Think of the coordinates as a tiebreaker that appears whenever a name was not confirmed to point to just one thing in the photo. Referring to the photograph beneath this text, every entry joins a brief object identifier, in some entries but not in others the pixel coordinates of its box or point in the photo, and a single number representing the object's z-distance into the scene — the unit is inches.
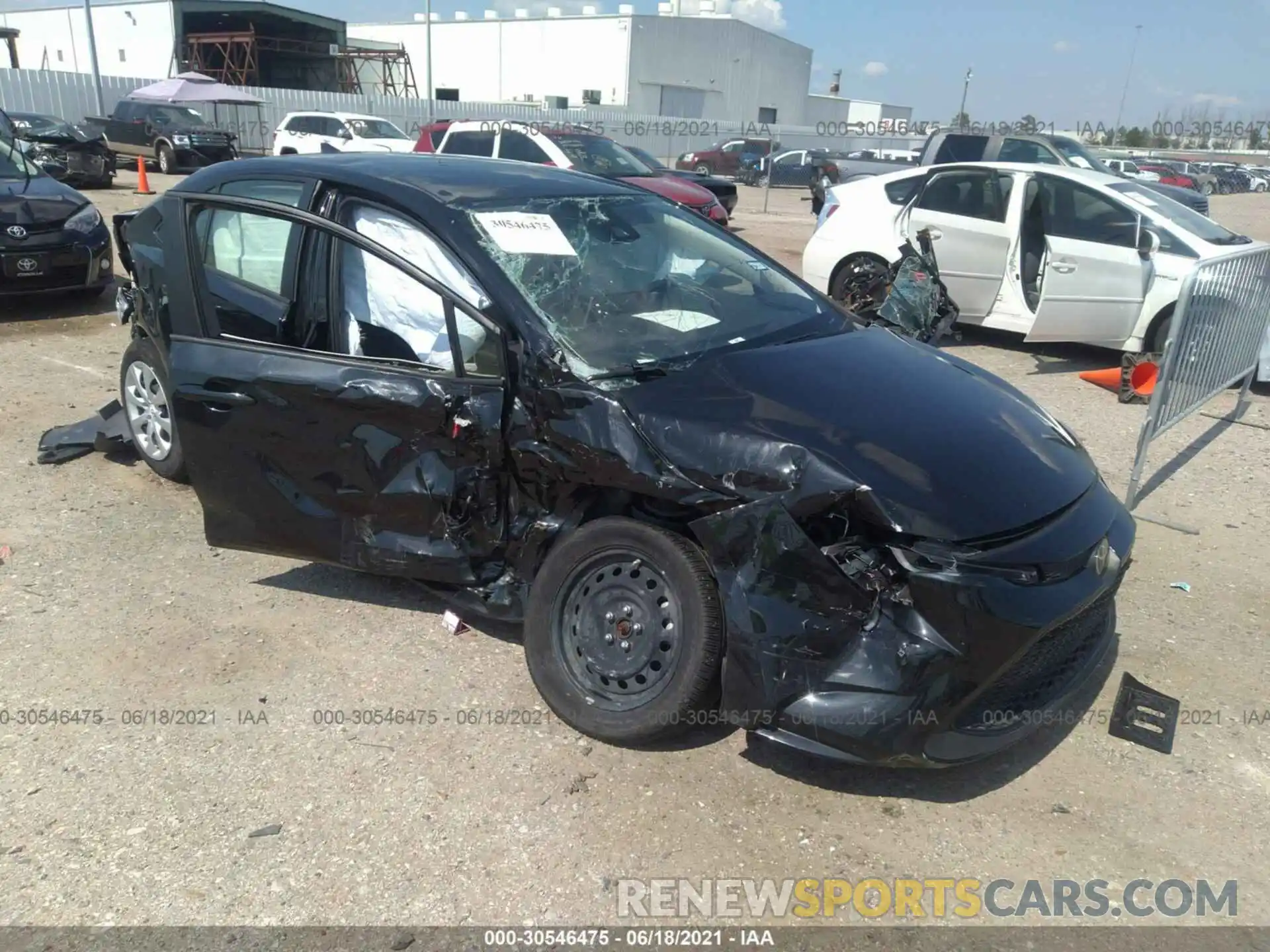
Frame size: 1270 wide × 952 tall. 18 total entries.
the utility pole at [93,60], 1154.5
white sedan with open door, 308.5
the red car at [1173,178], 1061.8
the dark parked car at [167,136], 875.4
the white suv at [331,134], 796.0
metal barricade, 193.6
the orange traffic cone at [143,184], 709.3
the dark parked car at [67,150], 689.6
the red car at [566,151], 526.9
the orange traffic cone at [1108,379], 307.3
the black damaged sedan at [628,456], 106.9
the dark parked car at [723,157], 1283.2
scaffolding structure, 1715.1
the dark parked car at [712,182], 623.6
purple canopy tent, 916.0
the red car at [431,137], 579.8
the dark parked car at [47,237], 318.0
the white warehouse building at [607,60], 2111.2
